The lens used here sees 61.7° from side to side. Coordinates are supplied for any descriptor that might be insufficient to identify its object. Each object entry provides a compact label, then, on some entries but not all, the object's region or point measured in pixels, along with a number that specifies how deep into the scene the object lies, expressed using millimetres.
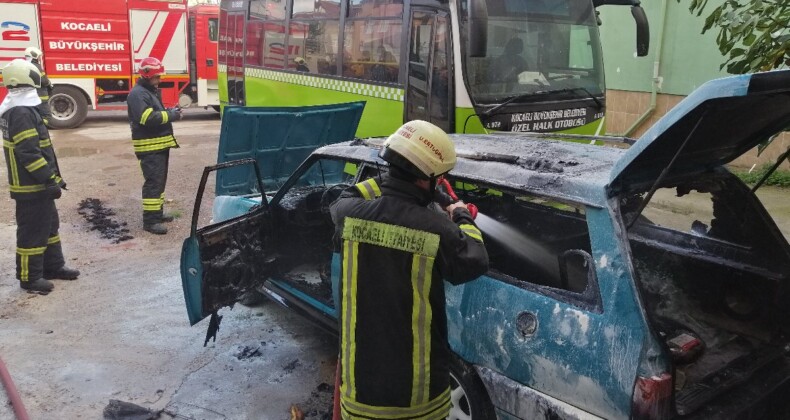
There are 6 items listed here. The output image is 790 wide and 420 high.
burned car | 2494
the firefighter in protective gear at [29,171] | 5180
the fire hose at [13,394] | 3507
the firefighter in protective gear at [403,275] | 2215
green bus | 5969
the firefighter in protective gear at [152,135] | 6816
